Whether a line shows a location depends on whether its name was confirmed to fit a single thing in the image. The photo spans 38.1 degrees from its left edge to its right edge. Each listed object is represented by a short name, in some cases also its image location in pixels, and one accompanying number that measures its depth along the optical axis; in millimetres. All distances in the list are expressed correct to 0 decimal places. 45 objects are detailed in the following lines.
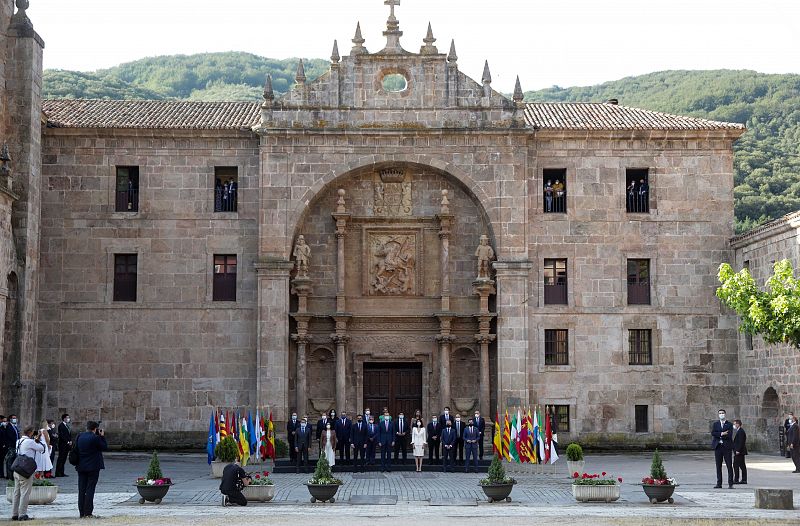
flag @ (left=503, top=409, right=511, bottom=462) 30058
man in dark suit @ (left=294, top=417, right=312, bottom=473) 29828
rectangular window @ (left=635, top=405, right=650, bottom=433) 35938
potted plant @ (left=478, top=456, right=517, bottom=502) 21656
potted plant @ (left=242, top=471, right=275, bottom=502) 21617
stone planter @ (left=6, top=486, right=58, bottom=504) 21094
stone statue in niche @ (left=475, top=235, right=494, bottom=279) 35719
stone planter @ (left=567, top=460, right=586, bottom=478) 26953
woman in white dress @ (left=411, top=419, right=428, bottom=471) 29656
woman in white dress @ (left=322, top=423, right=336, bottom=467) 30266
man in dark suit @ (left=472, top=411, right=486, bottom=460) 29972
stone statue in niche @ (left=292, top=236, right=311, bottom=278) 35719
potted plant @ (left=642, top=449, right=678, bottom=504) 21000
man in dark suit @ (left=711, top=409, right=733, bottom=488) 24188
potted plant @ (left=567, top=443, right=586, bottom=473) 26719
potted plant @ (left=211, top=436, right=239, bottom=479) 25484
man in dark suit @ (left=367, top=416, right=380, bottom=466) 30250
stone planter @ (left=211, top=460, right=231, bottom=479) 27297
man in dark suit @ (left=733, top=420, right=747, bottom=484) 24500
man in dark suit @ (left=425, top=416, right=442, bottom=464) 30875
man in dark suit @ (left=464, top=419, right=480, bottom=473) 29500
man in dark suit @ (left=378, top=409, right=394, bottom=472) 30219
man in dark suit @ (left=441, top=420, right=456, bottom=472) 29688
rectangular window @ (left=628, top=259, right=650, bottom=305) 36625
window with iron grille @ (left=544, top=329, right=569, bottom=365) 36375
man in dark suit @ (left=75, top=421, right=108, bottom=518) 18969
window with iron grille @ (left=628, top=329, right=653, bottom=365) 36281
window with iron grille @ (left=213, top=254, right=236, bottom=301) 36312
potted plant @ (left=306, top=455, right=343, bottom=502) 21312
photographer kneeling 20859
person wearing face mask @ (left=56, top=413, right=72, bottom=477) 27625
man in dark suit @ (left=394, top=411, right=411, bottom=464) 30734
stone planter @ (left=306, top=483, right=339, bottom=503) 21312
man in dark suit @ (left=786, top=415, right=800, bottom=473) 27734
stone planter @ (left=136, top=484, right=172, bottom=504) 21188
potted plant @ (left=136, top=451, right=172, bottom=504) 21172
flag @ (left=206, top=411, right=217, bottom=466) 28664
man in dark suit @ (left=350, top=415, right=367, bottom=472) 30109
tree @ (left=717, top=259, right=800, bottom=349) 26641
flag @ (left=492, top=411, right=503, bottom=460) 29938
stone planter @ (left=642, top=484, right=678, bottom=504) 21000
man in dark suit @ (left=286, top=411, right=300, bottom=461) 30219
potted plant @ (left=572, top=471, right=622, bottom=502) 21438
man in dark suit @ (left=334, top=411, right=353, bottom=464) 30609
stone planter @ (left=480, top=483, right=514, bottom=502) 21656
